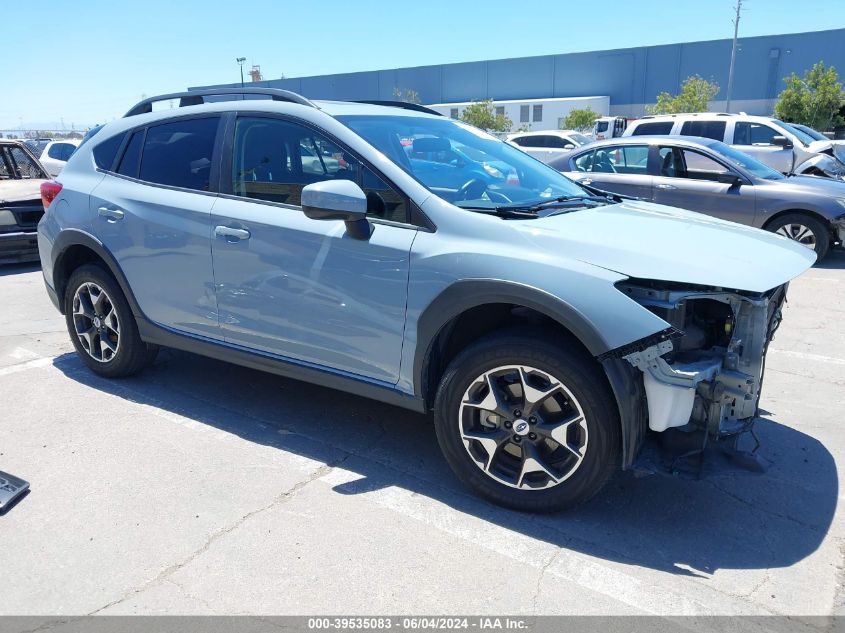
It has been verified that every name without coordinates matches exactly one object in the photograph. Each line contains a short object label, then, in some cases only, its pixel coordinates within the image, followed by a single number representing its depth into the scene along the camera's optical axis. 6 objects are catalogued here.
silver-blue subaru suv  2.91
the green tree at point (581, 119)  49.59
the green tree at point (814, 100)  35.44
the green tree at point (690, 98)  42.59
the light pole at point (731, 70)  46.73
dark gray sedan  8.84
